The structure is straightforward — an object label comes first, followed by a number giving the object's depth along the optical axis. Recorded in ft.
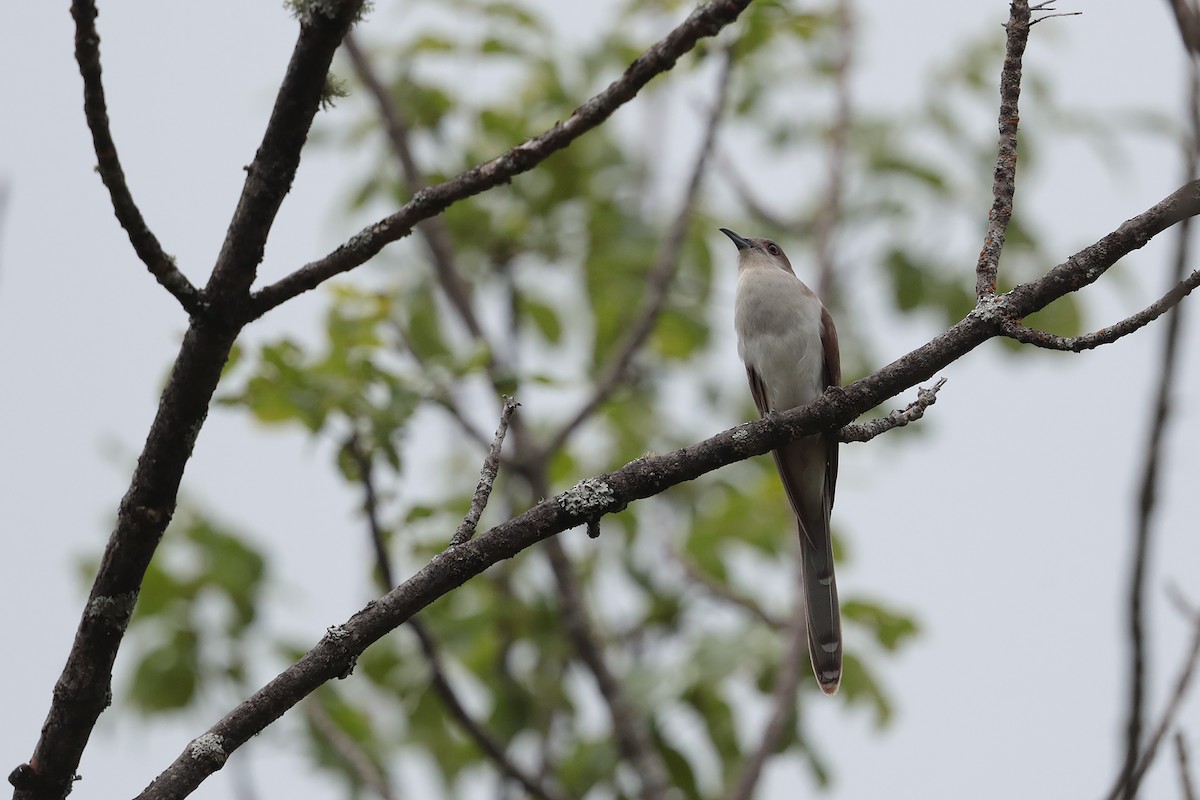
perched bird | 35.91
